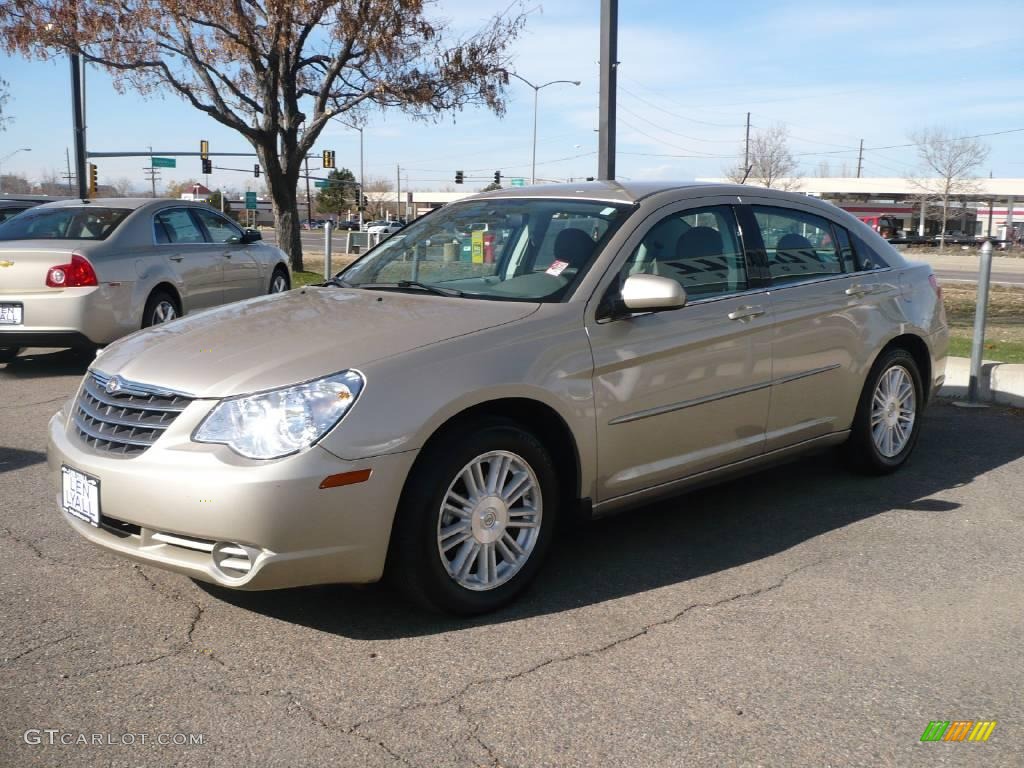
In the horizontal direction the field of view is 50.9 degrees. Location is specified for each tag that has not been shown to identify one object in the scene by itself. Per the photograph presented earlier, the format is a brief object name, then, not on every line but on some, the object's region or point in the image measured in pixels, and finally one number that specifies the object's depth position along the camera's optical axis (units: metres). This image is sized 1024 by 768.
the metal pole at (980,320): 7.86
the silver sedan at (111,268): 8.95
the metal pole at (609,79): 10.52
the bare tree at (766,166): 68.62
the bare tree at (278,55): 19.64
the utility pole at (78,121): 23.03
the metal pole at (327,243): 13.80
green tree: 108.62
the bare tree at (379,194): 118.06
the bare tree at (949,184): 63.09
